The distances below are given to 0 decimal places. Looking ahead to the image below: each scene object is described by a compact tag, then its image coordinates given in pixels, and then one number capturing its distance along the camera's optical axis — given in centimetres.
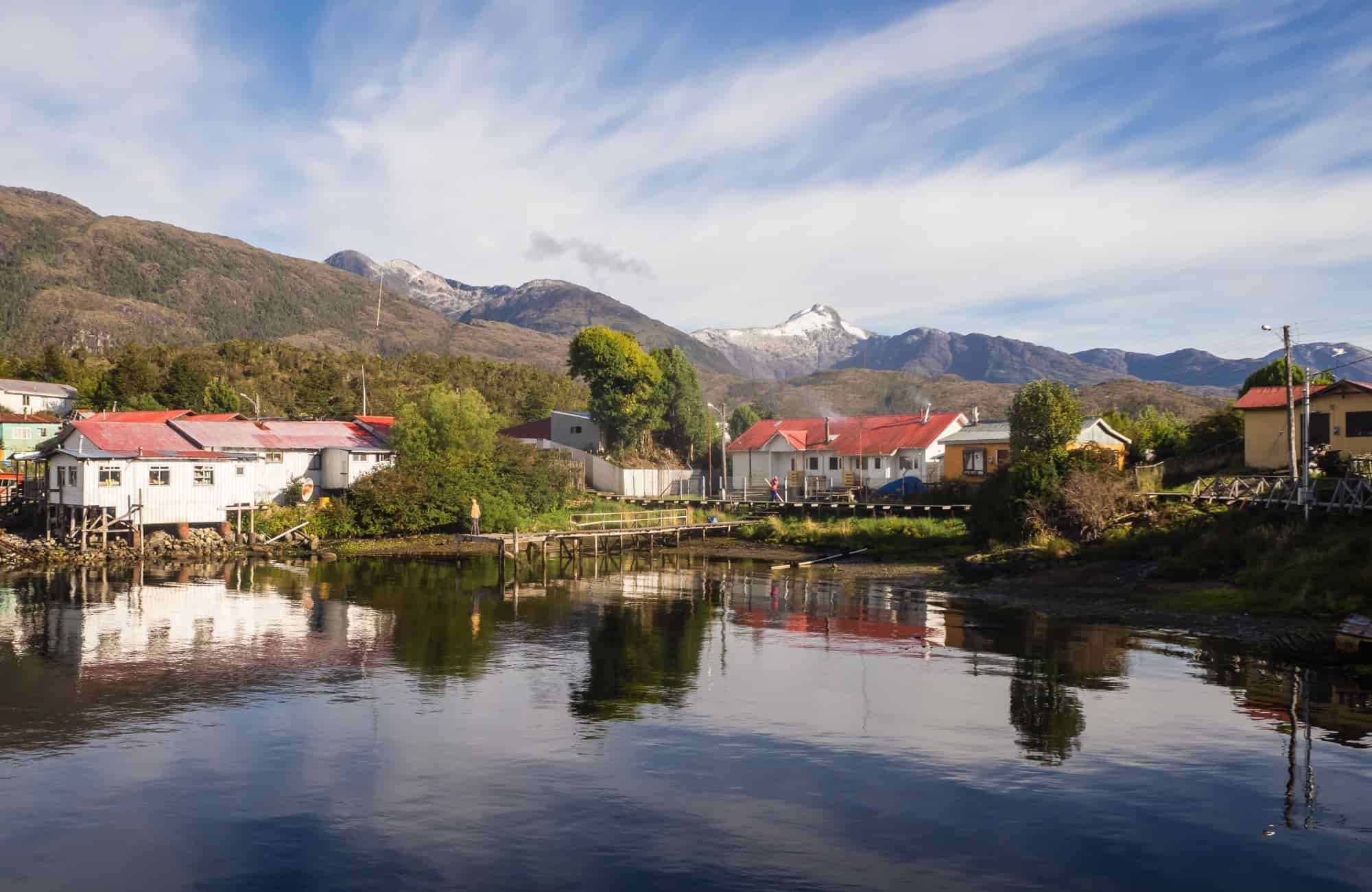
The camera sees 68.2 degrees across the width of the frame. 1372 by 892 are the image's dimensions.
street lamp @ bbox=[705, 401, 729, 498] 7288
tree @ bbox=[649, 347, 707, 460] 8194
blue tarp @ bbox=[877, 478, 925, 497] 6644
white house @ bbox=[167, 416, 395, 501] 5916
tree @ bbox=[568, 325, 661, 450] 7831
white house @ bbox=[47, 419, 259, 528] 5241
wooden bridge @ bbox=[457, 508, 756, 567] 5850
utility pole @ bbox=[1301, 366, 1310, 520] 3641
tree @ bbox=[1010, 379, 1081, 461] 5106
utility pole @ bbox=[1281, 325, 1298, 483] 3903
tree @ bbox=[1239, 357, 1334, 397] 5897
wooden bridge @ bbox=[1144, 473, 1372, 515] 3522
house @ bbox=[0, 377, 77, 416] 8681
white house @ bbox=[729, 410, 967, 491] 6819
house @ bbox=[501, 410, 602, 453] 8038
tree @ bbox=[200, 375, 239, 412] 8469
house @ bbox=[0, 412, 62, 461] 7888
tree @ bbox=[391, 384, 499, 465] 6219
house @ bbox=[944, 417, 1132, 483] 6375
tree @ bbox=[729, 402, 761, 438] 10256
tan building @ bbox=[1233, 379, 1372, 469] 4466
